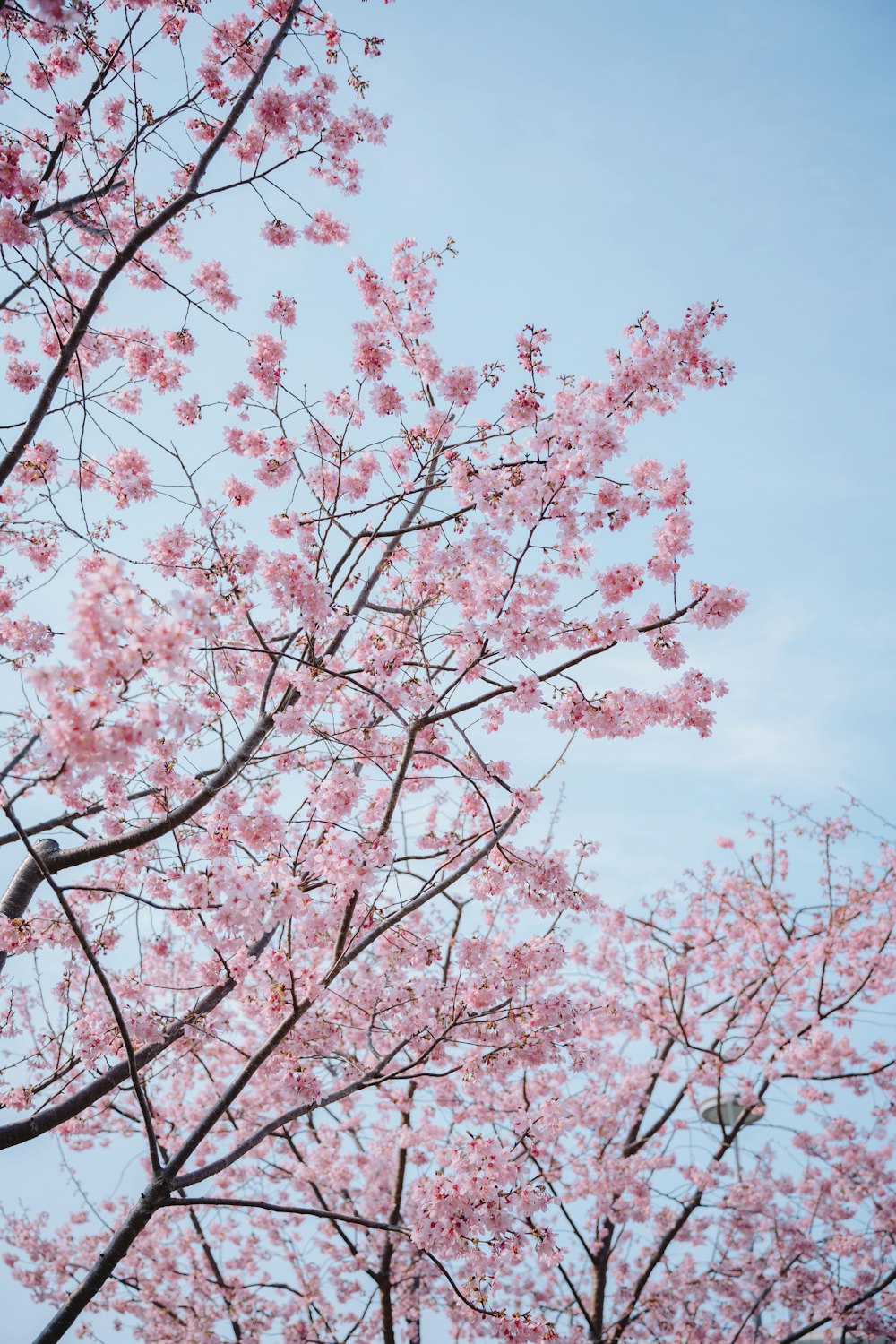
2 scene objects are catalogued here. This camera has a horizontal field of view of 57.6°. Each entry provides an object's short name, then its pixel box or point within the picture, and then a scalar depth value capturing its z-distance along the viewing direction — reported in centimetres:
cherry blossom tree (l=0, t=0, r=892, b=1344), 410
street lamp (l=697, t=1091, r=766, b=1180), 902
